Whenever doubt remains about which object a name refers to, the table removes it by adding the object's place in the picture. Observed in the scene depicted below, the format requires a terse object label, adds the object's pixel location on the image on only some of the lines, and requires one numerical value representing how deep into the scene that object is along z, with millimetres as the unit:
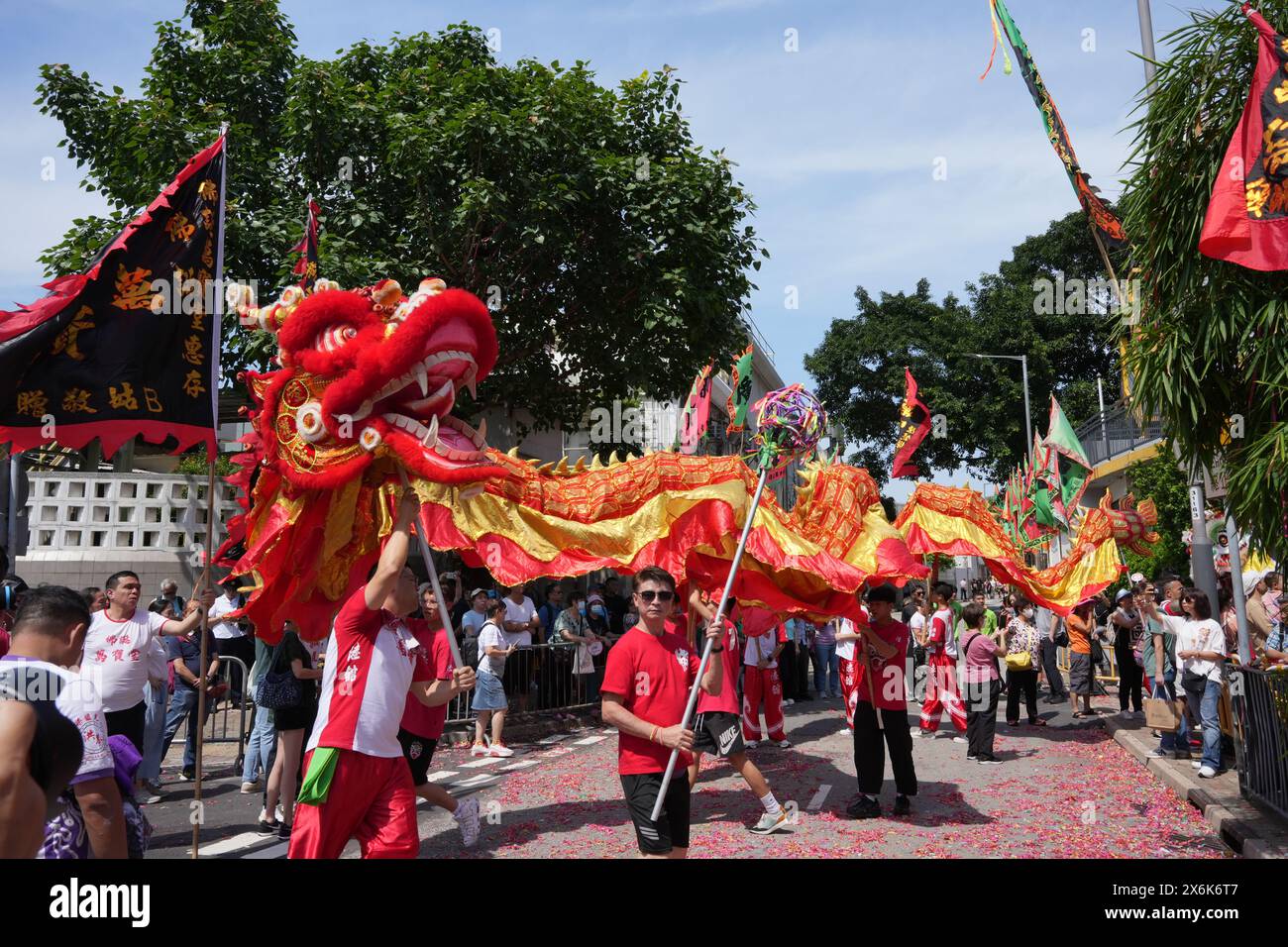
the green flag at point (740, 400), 9672
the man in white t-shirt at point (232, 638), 10414
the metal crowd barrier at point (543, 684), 11930
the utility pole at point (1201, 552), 9662
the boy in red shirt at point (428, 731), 6363
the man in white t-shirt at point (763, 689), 11688
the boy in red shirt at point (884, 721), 8070
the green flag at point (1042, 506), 16016
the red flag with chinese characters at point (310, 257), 7500
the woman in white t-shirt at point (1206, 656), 8852
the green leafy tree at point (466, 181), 14406
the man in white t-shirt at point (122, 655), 6766
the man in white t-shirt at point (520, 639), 12352
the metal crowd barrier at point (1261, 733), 6852
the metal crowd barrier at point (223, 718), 10363
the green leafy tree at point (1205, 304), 5676
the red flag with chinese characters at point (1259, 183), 5105
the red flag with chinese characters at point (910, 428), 14648
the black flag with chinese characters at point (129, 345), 5797
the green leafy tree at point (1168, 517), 18141
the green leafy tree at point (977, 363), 32906
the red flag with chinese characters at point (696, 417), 17391
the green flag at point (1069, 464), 15742
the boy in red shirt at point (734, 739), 7398
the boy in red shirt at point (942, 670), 12422
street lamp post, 28850
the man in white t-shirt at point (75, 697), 3500
